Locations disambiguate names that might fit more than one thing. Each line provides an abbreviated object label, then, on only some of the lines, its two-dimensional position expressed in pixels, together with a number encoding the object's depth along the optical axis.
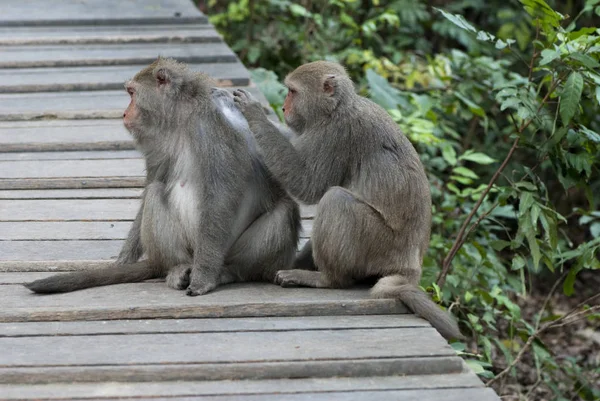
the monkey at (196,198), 3.84
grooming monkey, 3.88
